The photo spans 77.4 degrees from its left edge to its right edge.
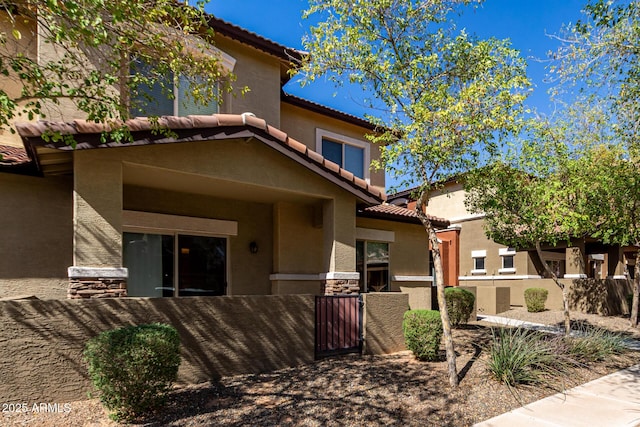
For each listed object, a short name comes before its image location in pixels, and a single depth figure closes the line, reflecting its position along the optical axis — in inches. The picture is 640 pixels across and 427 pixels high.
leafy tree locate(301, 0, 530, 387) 285.9
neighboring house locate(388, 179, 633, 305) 770.2
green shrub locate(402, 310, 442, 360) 324.2
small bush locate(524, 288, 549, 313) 724.7
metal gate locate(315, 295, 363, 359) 336.5
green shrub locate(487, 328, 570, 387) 275.1
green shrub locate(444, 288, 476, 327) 517.7
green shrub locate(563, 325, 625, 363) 344.5
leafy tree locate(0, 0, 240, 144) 205.3
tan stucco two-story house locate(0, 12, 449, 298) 272.5
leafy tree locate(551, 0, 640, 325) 290.2
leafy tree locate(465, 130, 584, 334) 378.9
